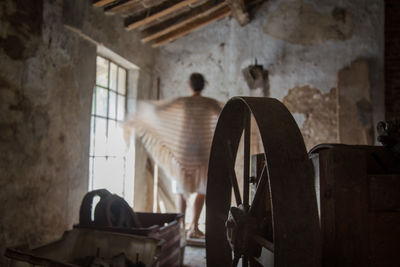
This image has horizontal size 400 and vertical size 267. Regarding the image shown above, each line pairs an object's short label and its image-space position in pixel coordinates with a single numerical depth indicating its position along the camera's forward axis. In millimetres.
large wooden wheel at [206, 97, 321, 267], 970
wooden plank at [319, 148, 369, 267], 1030
